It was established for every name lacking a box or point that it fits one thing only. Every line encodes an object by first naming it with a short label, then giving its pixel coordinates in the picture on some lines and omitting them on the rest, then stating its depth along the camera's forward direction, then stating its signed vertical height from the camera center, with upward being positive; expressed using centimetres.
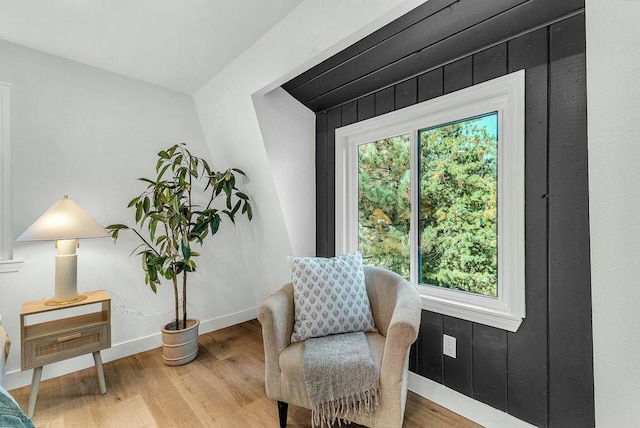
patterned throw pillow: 162 -48
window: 150 +11
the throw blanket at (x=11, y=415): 65 -47
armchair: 131 -67
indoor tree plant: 211 -11
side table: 165 -73
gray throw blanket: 134 -78
